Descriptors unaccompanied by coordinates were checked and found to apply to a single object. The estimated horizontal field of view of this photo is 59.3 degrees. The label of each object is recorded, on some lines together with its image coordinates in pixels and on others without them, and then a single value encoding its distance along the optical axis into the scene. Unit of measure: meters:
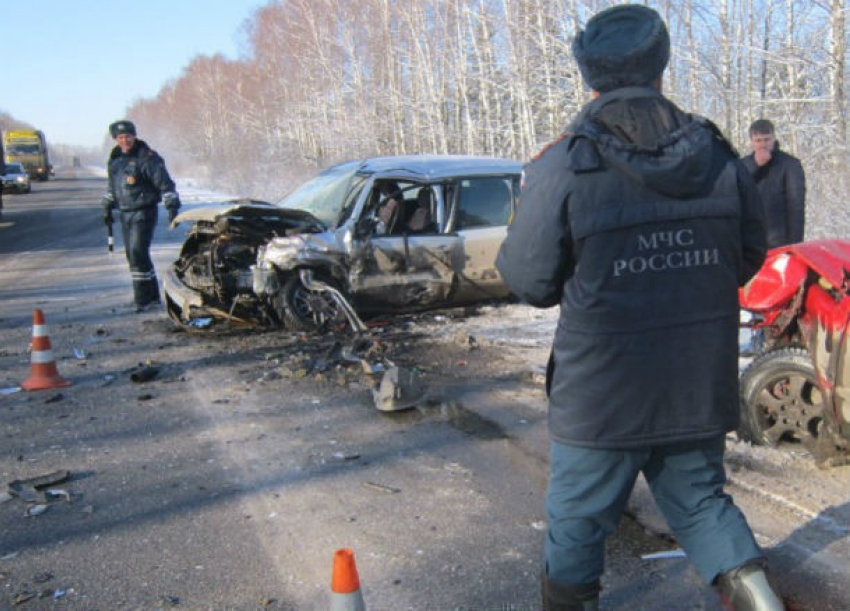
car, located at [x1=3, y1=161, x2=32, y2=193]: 34.41
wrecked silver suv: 7.16
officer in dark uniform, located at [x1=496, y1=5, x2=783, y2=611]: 1.88
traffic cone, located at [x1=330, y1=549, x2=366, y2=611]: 2.04
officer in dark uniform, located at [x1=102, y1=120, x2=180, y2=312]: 8.62
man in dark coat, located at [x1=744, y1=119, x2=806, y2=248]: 5.76
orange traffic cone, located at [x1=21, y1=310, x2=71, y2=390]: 5.50
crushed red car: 3.57
